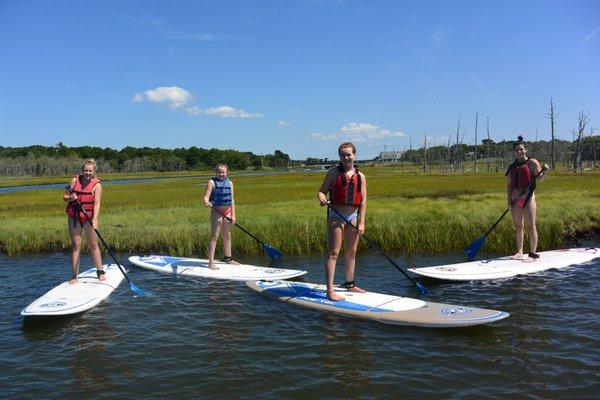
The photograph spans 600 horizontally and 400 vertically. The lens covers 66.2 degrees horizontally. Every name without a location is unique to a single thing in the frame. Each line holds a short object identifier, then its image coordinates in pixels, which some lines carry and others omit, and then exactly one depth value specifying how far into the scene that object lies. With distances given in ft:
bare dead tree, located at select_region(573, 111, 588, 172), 187.11
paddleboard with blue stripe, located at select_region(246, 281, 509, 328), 22.33
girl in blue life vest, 34.45
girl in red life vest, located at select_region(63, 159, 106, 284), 29.01
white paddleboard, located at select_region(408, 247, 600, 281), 31.65
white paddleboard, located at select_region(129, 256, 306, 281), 33.91
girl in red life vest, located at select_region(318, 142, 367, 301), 24.45
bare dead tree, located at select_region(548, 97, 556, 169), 205.09
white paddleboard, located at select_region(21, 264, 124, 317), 24.71
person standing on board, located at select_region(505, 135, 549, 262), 33.45
